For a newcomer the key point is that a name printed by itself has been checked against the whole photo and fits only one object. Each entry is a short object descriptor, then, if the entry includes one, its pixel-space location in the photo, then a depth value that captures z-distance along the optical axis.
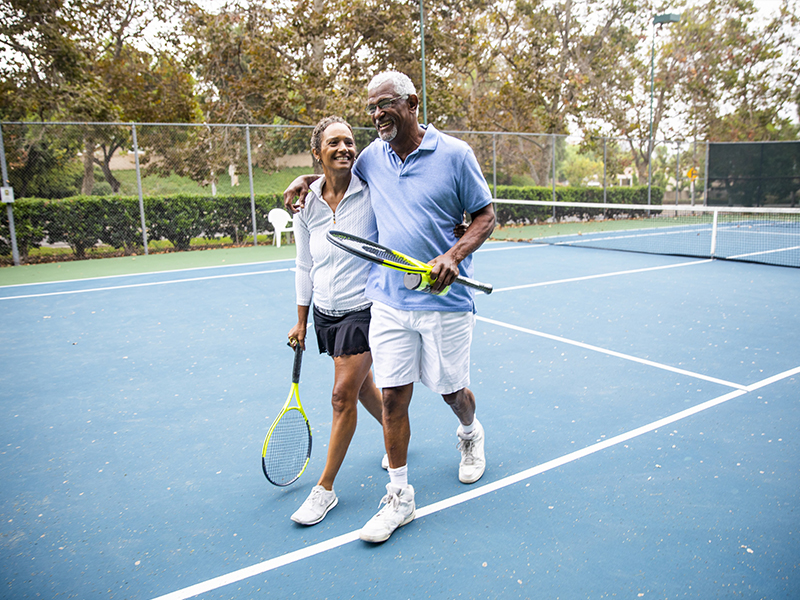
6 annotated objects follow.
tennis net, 13.30
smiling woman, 3.02
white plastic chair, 14.62
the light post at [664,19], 23.03
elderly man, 2.78
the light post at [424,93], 15.76
